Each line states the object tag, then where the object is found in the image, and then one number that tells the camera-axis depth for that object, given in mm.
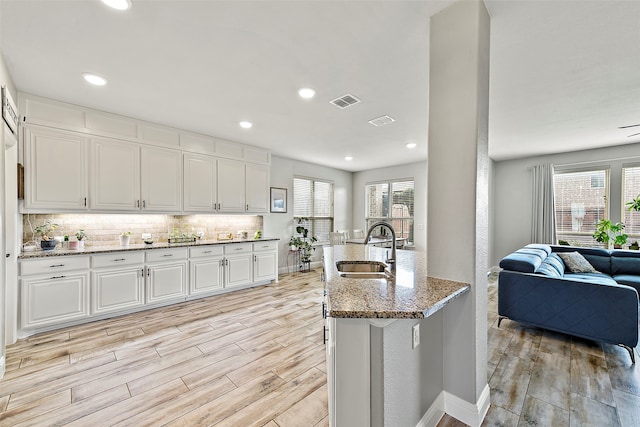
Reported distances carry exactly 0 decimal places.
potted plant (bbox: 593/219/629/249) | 4533
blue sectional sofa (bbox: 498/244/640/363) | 2465
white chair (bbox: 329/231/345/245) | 6250
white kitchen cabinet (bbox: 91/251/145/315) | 3227
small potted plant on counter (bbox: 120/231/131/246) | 3625
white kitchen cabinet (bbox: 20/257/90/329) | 2824
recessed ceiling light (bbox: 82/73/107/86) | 2586
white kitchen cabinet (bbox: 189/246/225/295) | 4066
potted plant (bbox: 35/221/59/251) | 3082
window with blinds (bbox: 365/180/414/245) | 6863
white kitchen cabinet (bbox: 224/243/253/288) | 4484
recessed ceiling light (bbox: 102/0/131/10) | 1698
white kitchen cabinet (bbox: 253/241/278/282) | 4891
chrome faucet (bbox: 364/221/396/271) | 1994
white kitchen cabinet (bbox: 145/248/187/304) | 3650
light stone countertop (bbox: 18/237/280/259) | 2891
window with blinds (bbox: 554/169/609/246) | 5117
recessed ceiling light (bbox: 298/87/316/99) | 2851
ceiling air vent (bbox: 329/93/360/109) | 3006
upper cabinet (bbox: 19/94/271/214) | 3055
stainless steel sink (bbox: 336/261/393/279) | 2293
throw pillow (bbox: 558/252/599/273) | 3977
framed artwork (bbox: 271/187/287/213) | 5848
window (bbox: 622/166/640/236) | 4707
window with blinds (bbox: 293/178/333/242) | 6594
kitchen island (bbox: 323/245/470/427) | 1224
